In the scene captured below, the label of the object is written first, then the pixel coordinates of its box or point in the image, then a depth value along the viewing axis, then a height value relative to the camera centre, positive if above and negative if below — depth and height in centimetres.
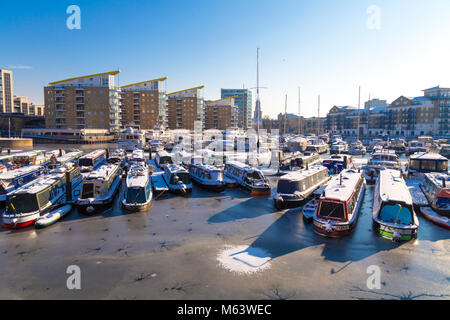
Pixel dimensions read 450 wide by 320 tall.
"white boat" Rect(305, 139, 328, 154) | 6604 -184
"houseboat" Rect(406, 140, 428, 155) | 6685 -240
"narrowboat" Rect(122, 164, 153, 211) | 2434 -482
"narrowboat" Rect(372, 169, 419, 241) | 1802 -495
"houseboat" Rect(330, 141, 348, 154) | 6972 -238
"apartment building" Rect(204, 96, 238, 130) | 16638 +1376
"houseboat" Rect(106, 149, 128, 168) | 4038 -295
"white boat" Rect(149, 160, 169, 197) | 3058 -504
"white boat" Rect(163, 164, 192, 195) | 3050 -445
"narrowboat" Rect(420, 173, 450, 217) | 2252 -437
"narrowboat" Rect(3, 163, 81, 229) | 2025 -469
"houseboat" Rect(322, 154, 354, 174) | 3941 -333
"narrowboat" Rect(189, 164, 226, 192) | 3164 -439
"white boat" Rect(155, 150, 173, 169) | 4273 -312
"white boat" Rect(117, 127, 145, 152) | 6788 -63
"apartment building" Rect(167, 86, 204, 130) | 14675 +1512
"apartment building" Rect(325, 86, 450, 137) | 12050 +963
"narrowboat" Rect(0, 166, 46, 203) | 2667 -392
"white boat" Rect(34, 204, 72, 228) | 2067 -569
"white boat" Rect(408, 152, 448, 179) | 3444 -305
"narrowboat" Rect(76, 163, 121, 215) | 2353 -470
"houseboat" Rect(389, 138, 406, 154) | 7658 -207
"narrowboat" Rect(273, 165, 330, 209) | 2542 -452
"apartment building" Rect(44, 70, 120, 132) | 11056 +1343
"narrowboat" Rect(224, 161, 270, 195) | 3034 -434
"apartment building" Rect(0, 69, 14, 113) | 18519 +2834
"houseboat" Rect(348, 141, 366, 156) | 7006 -284
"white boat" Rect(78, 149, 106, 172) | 3754 -321
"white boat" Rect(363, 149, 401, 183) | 3725 -330
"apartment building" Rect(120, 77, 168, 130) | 13062 +1550
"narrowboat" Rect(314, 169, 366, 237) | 1858 -480
